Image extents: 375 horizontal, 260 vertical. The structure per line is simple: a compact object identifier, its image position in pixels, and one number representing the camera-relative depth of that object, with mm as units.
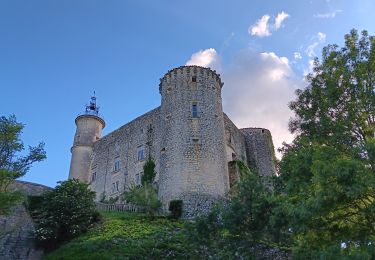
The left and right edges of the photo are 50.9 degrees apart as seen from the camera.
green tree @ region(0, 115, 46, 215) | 18906
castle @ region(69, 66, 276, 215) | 29219
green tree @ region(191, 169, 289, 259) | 17156
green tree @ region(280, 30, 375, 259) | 11938
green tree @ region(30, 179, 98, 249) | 22547
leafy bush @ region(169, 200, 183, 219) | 27109
